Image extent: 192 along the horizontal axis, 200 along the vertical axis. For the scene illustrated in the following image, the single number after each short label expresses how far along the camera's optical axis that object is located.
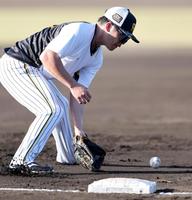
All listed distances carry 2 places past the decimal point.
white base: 16.57
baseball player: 18.33
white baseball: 20.44
